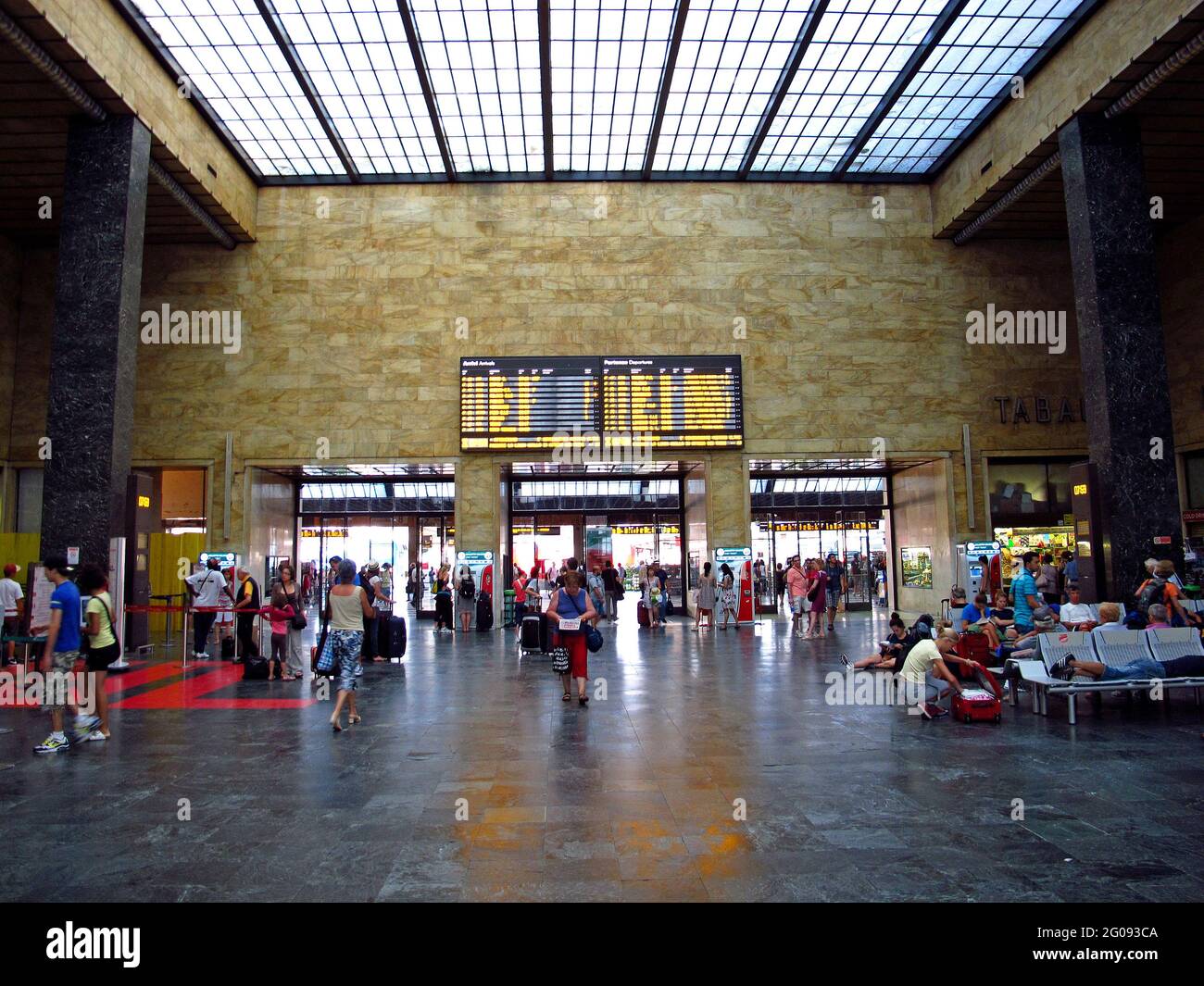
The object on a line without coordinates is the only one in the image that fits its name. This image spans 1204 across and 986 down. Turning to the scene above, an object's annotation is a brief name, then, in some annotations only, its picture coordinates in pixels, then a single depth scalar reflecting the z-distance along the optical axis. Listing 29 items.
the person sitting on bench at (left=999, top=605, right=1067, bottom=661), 9.14
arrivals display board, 19.92
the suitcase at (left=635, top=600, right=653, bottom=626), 19.50
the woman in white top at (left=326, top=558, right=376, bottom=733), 7.96
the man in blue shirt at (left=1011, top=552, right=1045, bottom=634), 10.98
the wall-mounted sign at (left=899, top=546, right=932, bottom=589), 21.19
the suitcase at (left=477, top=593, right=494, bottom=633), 19.14
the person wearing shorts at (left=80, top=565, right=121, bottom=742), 7.46
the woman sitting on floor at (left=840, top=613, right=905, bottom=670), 10.50
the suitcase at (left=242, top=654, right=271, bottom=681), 11.57
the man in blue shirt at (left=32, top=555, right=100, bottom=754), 7.23
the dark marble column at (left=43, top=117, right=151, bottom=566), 12.86
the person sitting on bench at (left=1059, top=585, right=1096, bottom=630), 10.73
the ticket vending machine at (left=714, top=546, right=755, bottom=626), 19.64
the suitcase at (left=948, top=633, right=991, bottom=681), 9.60
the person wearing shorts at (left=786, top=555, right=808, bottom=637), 17.97
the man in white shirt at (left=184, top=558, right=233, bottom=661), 14.15
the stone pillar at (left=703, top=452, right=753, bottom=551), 20.06
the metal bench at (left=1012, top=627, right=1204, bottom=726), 8.00
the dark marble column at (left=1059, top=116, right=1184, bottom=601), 13.63
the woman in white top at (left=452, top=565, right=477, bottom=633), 18.72
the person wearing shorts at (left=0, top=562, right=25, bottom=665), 11.84
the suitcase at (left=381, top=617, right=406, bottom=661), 12.97
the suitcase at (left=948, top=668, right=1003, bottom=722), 7.82
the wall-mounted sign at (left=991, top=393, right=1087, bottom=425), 20.42
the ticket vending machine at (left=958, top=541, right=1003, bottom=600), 19.20
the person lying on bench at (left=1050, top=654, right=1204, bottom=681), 8.30
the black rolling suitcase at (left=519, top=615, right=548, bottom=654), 14.24
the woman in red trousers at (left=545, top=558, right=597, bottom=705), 9.26
